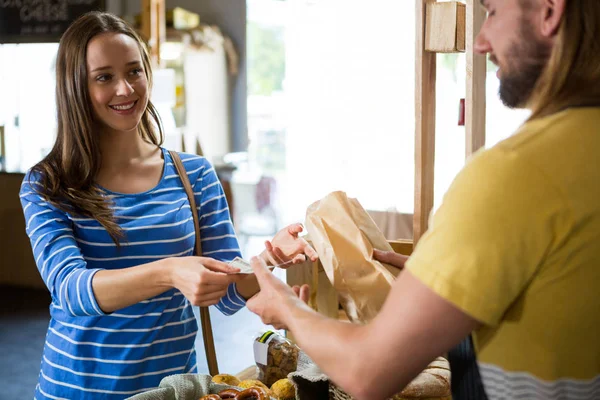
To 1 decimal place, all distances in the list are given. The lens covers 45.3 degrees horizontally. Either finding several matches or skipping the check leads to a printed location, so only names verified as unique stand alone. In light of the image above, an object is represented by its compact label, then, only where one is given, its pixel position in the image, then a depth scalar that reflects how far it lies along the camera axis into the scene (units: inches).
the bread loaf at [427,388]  60.1
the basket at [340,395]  60.6
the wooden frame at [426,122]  73.8
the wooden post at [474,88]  73.4
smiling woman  69.4
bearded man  34.4
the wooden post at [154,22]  238.8
